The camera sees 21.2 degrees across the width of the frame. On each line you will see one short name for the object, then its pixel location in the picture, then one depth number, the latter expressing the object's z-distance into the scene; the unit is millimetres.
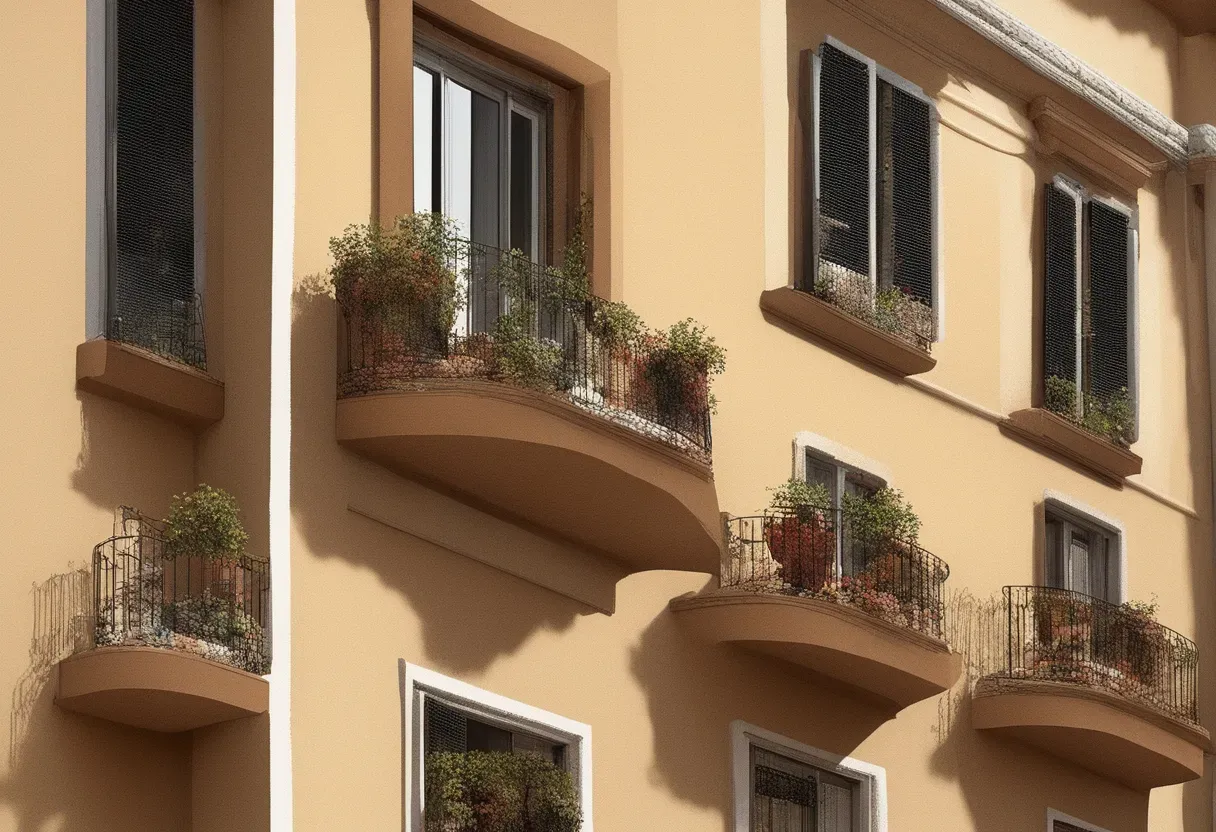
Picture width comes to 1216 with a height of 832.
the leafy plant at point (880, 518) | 25172
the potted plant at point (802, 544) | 24250
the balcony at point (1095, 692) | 26406
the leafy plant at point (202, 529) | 20000
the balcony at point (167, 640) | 19391
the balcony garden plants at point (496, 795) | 21016
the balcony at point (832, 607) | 23938
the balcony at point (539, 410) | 21297
